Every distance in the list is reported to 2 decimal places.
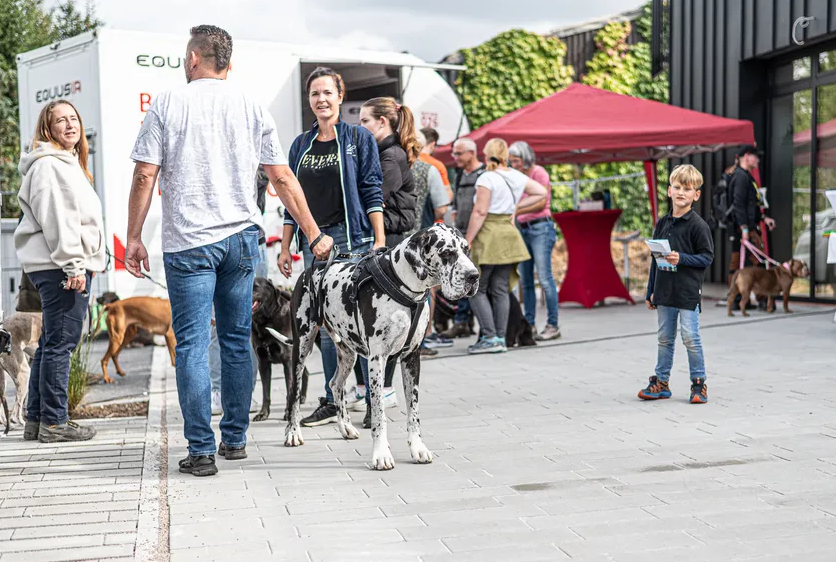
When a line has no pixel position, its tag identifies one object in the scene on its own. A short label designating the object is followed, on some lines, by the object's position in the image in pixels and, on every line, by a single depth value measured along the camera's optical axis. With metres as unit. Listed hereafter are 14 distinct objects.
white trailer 9.69
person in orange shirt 8.64
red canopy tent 10.75
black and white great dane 4.39
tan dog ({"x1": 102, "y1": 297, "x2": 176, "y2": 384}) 8.18
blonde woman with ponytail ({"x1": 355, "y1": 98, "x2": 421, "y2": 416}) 5.97
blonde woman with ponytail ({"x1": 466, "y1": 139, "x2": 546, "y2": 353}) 8.39
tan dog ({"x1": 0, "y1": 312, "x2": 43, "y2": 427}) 5.64
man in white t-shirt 4.32
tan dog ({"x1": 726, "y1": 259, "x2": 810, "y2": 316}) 10.81
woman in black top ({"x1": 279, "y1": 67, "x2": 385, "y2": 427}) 5.34
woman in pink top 9.56
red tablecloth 12.29
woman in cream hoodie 5.16
